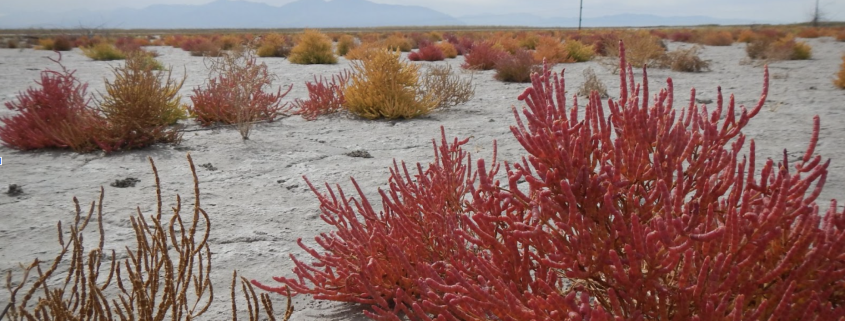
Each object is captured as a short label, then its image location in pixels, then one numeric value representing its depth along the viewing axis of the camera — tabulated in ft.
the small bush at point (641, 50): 44.16
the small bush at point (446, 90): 28.68
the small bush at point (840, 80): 30.39
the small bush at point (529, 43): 72.22
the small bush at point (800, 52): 50.57
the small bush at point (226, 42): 82.80
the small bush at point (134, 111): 19.92
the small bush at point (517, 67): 38.65
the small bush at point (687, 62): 43.16
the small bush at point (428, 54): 56.95
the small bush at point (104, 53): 62.59
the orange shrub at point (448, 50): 62.80
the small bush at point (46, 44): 80.79
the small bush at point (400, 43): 74.08
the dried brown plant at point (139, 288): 5.07
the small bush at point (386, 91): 25.54
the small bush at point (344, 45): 71.73
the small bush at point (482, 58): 47.50
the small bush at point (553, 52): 50.47
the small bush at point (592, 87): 29.66
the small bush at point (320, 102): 26.91
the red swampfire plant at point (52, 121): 19.44
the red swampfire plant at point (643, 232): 4.30
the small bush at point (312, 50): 55.42
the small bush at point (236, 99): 22.00
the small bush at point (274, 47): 65.36
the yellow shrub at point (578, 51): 56.08
